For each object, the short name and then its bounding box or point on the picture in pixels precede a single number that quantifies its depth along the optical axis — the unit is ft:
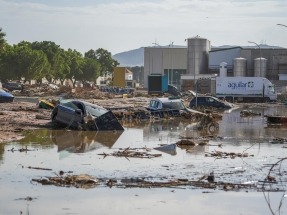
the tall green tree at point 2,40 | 284.92
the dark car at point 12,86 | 313.32
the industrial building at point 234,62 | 362.53
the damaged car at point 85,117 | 116.16
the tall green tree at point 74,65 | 447.42
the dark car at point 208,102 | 198.95
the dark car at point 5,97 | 191.01
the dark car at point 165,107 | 158.40
